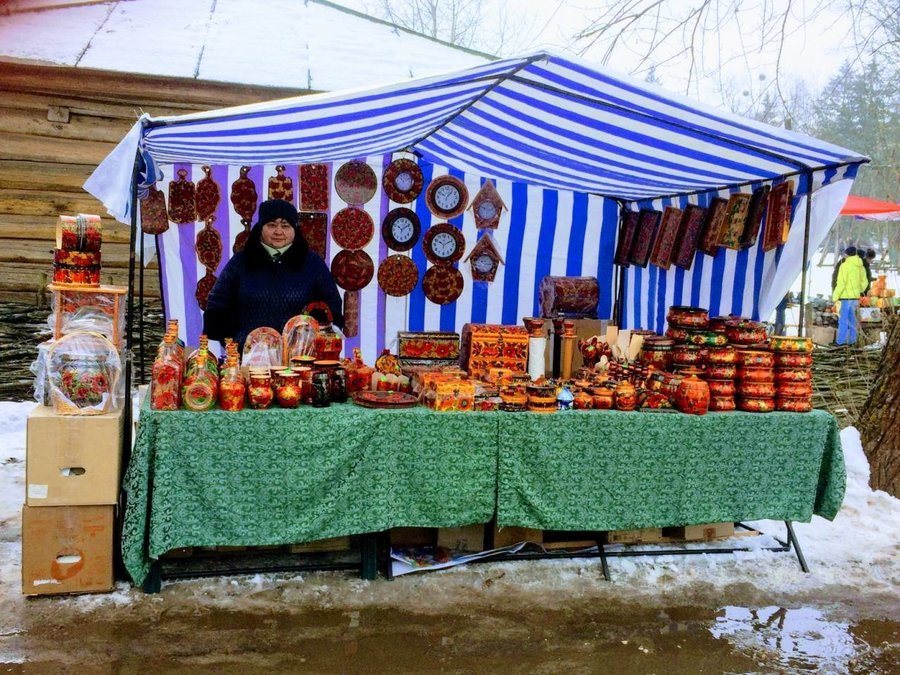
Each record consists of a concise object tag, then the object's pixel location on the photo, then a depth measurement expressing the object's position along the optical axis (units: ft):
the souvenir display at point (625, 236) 18.28
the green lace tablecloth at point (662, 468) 10.94
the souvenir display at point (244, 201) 16.51
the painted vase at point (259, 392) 10.20
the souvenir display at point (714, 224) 15.92
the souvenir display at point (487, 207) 17.81
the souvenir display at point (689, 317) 12.54
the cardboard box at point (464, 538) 11.77
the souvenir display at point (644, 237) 17.67
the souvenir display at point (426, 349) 13.32
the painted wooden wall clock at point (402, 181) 17.21
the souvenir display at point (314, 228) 16.93
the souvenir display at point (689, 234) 16.52
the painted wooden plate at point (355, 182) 17.06
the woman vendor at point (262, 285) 13.38
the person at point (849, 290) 33.99
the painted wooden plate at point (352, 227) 17.15
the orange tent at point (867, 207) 44.93
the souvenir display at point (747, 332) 12.55
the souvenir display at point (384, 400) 10.61
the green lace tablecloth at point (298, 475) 9.77
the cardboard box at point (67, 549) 9.63
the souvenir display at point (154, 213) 16.05
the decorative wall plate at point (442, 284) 17.87
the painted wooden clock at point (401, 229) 17.40
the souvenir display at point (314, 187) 16.84
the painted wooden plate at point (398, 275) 17.58
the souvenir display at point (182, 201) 16.29
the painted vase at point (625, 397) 11.35
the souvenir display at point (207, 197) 16.39
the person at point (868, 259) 34.53
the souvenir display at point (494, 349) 12.59
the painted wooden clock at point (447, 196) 17.51
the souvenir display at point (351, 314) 17.61
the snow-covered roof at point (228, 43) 21.06
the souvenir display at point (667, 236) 17.06
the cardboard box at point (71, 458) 9.48
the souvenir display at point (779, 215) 13.97
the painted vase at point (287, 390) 10.36
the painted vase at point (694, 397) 11.47
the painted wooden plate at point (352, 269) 17.35
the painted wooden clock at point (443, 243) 17.69
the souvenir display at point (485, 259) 17.97
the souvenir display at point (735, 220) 15.34
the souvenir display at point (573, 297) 16.96
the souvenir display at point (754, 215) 14.78
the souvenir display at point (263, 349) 11.19
